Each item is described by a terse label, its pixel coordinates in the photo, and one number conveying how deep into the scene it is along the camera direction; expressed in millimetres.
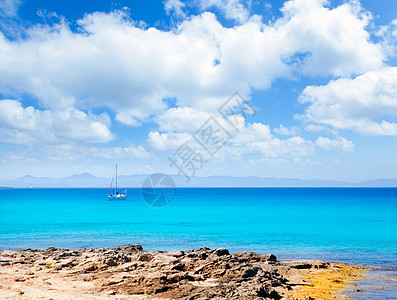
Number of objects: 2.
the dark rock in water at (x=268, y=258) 23134
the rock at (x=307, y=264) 21797
